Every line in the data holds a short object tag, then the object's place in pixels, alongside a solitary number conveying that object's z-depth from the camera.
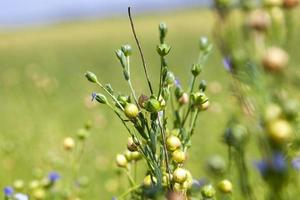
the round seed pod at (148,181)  0.49
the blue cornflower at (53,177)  0.67
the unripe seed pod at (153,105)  0.45
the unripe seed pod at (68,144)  0.68
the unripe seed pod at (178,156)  0.48
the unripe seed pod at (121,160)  0.55
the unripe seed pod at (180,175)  0.47
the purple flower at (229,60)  0.36
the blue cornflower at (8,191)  0.57
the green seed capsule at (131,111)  0.46
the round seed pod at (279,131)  0.32
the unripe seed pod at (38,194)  0.65
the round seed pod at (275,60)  0.32
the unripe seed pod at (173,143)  0.48
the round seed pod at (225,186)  0.48
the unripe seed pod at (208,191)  0.48
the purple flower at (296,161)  0.43
